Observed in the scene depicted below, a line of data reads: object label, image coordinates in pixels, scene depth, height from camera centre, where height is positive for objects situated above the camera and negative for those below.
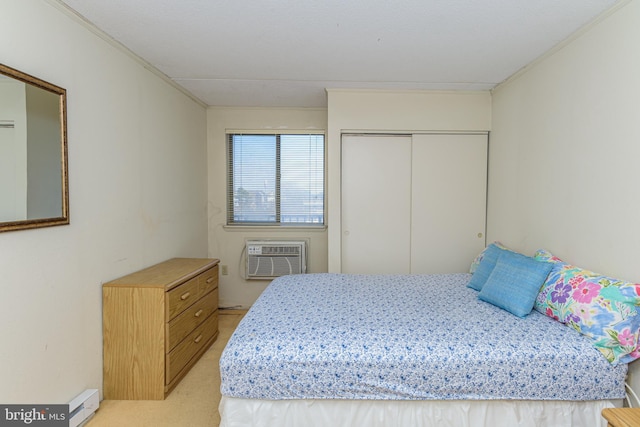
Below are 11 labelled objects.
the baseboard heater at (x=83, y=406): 1.75 -1.19
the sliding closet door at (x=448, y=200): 3.17 +0.05
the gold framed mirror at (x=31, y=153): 1.42 +0.25
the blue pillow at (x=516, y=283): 1.87 -0.50
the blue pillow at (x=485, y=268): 2.36 -0.49
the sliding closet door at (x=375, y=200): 3.23 +0.05
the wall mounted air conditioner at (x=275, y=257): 3.63 -0.62
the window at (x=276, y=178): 3.77 +0.32
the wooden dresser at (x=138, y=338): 2.02 -0.88
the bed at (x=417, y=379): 1.48 -0.84
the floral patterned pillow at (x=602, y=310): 1.48 -0.53
